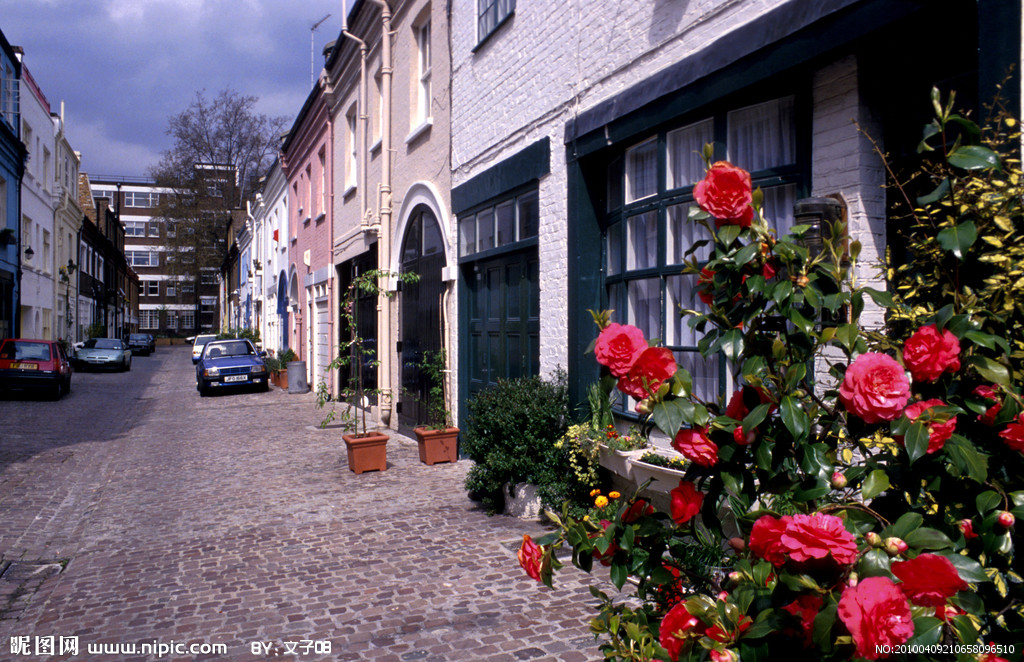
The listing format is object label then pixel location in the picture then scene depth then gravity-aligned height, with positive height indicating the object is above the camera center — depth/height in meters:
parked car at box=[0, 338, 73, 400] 17.33 -0.65
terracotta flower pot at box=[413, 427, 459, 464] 8.79 -1.28
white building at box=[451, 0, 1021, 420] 3.73 +1.37
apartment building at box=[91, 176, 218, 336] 75.31 +7.67
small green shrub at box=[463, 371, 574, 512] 6.02 -0.87
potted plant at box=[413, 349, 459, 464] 8.82 -1.09
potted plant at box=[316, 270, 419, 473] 8.48 -1.15
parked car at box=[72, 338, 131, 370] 29.30 -0.63
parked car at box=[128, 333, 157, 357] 46.91 -0.33
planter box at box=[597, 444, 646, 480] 5.06 -0.87
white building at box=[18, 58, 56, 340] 25.36 +4.42
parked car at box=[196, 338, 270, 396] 19.00 -0.75
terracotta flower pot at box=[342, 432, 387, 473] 8.47 -1.32
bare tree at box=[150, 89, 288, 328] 43.28 +9.52
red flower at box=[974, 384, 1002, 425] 1.94 -0.18
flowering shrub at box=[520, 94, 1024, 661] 1.65 -0.38
